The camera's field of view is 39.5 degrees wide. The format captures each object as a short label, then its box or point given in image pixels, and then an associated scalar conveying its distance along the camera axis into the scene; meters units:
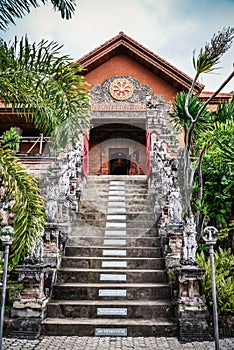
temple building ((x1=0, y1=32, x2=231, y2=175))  11.74
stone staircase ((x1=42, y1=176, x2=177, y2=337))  4.24
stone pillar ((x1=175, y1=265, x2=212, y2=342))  4.12
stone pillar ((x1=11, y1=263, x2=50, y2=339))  4.19
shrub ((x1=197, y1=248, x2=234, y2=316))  4.40
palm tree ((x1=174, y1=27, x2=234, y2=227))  4.76
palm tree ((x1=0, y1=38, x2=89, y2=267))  3.76
